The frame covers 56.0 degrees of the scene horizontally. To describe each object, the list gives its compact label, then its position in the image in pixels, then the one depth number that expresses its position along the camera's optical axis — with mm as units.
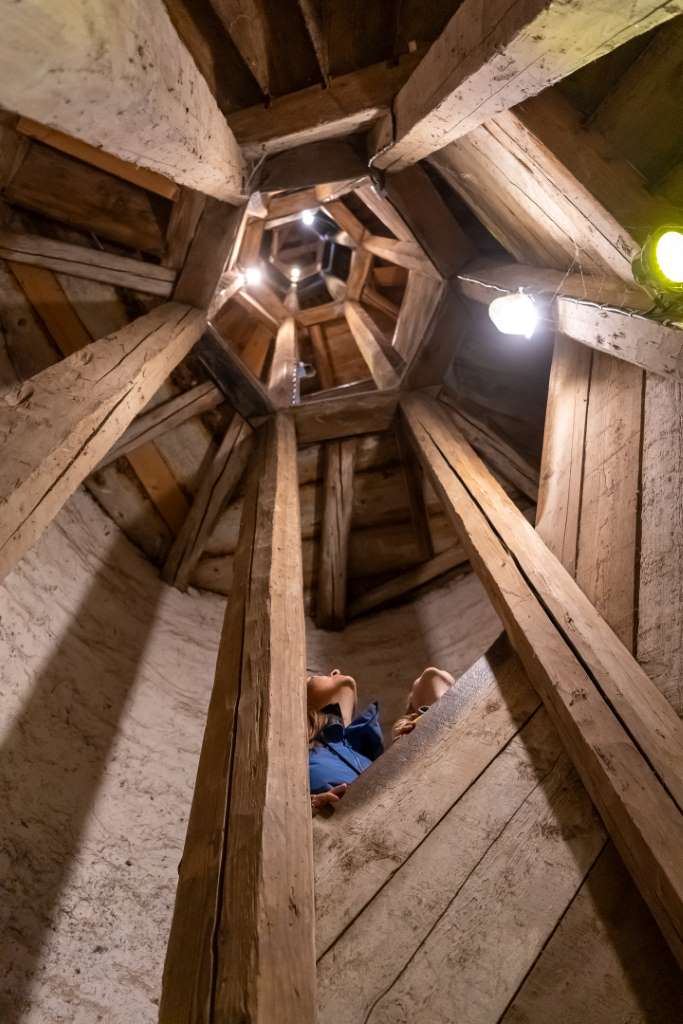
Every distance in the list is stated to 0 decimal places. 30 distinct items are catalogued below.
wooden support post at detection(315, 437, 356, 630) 4066
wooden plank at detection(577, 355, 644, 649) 1920
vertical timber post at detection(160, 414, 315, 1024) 938
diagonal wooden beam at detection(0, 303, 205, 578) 1571
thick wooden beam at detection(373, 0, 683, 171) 1506
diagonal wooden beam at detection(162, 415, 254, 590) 3771
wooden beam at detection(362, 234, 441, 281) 3808
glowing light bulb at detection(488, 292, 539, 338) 2658
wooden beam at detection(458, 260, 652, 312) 2188
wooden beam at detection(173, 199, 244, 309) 3021
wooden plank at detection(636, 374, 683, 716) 1671
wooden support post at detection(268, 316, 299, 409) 4578
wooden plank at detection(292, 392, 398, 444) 3953
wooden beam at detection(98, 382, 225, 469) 3488
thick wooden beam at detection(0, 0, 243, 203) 1072
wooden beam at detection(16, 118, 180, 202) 2828
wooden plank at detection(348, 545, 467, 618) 4023
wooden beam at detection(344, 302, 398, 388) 4312
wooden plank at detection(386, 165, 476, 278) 3299
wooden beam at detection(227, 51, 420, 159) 2562
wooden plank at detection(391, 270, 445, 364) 3740
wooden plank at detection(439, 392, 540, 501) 3730
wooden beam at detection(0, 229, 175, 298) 2982
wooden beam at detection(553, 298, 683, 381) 1983
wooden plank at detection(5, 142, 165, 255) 3012
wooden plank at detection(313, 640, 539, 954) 1396
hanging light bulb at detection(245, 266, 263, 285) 5474
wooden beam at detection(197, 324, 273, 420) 3646
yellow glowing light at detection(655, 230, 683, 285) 1774
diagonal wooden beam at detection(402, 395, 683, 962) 1266
